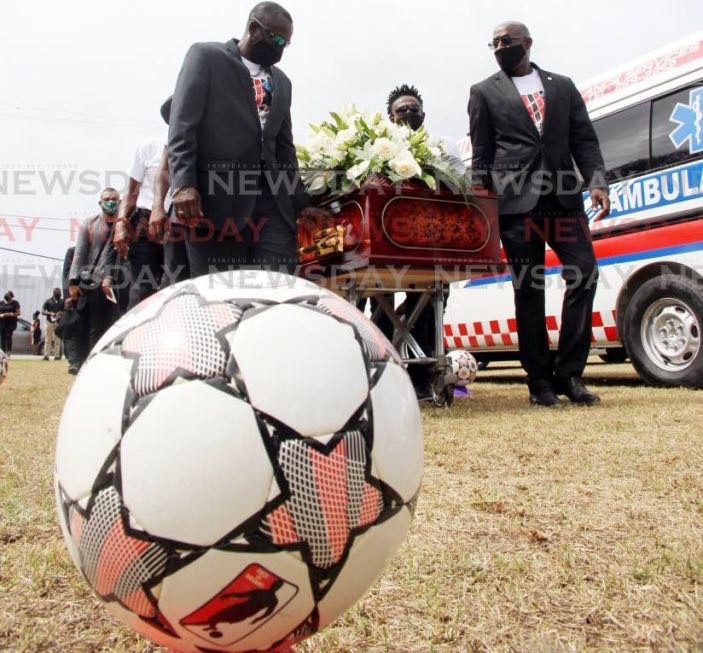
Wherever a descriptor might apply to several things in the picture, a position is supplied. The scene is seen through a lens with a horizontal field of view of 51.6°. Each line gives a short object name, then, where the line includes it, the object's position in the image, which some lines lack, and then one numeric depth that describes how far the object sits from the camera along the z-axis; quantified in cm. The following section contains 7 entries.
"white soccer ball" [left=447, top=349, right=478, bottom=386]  573
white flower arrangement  436
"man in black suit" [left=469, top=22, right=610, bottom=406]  463
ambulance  554
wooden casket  429
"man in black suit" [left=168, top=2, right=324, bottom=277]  333
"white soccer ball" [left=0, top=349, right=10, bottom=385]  556
